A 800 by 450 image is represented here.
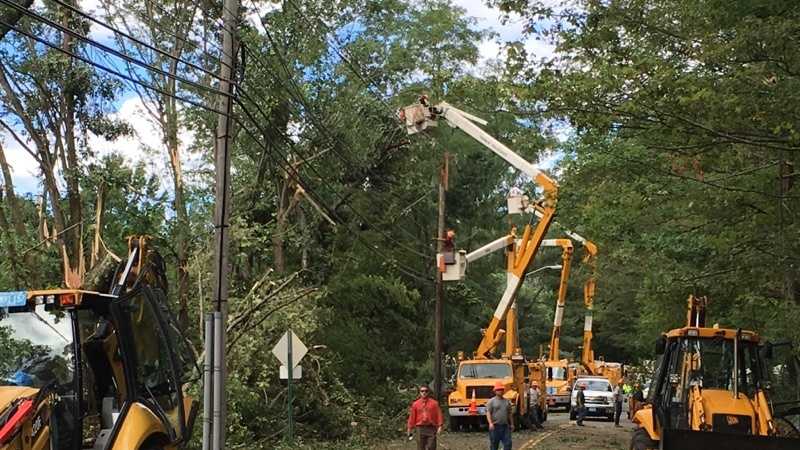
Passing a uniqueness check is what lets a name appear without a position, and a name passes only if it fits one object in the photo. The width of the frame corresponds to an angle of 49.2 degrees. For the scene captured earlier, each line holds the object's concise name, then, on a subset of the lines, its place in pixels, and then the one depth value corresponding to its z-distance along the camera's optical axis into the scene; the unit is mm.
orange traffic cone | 27500
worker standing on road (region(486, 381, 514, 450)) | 16906
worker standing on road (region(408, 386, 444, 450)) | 16562
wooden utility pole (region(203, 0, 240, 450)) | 12922
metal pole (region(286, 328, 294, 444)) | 17797
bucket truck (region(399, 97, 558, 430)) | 25906
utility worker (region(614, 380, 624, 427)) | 33594
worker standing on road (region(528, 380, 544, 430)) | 30922
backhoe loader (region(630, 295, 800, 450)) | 13312
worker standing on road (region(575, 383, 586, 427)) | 33438
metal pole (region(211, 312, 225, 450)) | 12812
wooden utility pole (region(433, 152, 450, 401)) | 27453
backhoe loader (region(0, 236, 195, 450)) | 7805
